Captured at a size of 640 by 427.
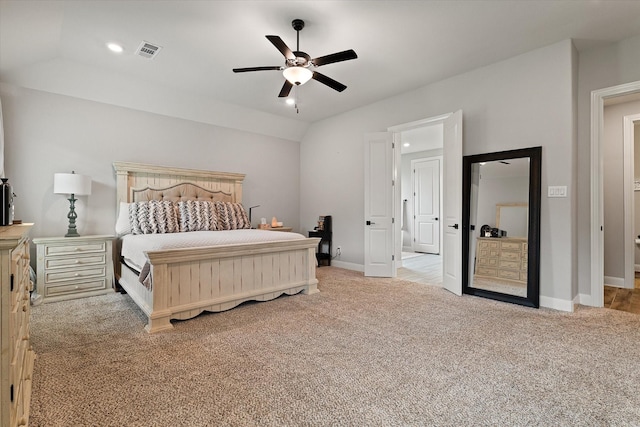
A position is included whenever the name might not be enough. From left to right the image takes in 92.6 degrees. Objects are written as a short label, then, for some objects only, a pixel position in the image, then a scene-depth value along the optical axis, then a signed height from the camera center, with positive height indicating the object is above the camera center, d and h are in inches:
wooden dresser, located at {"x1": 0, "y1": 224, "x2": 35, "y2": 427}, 44.2 -19.7
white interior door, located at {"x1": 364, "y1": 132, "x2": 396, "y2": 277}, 188.1 +4.0
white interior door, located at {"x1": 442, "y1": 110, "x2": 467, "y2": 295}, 149.0 +3.9
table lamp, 141.0 +11.5
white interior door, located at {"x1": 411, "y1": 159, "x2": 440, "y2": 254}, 295.5 +6.3
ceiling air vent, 127.7 +69.6
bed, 107.1 -23.8
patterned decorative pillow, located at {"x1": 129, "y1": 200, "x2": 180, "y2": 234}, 151.0 -3.2
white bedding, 114.0 -11.7
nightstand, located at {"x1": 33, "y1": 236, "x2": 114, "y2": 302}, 133.8 -25.3
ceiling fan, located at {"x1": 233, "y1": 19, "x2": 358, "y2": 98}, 103.6 +52.9
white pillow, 154.8 -5.3
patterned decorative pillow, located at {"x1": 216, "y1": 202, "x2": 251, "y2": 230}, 175.6 -3.1
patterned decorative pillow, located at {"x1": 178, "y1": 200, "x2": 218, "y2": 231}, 162.6 -2.4
